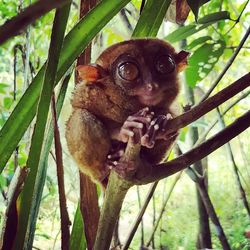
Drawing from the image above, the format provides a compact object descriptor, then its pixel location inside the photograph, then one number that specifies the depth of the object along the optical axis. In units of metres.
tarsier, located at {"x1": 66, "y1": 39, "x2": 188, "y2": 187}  0.32
